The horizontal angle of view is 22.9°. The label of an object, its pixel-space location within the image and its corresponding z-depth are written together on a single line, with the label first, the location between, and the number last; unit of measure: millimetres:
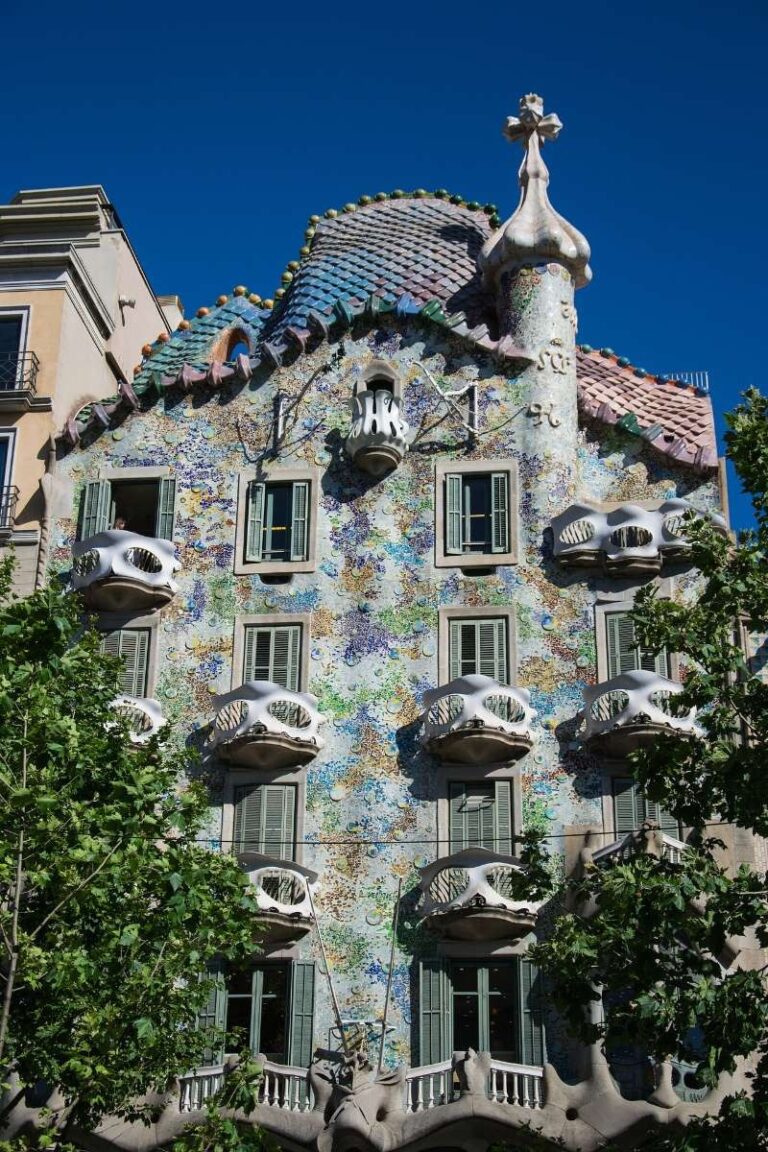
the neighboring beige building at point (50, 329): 34156
